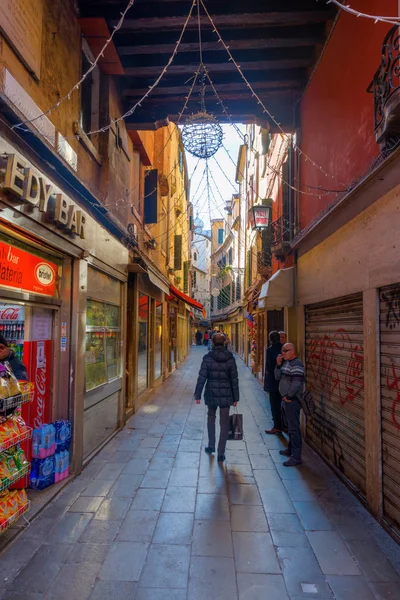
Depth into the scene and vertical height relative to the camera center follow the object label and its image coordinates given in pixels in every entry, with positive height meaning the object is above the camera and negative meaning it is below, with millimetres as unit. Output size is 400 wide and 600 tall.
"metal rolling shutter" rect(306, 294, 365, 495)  4914 -858
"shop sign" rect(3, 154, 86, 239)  3654 +1366
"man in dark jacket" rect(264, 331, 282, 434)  7625 -1172
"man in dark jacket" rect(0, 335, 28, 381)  3951 -400
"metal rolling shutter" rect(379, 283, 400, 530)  3879 -746
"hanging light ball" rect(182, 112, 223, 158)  6005 +2870
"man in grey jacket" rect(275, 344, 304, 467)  5965 -1080
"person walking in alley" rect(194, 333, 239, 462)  6262 -976
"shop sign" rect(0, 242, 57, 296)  4266 +606
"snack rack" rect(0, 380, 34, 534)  3562 -1202
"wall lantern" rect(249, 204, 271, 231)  11121 +2994
